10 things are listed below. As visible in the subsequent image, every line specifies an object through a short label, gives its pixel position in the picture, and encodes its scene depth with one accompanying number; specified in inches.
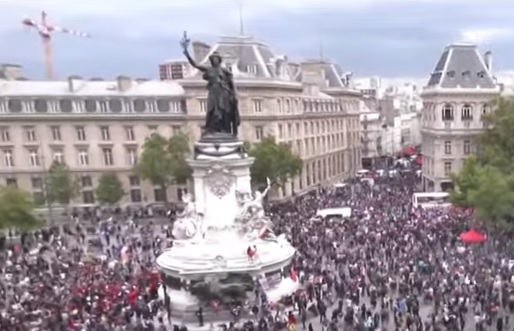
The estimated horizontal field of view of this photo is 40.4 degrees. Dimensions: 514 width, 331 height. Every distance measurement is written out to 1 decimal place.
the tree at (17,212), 1991.9
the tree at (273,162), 2512.3
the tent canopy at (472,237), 1617.9
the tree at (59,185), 2596.0
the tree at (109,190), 2630.4
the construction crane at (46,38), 6397.6
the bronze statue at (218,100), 1346.0
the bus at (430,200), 2279.8
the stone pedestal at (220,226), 1272.1
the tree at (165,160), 2568.9
